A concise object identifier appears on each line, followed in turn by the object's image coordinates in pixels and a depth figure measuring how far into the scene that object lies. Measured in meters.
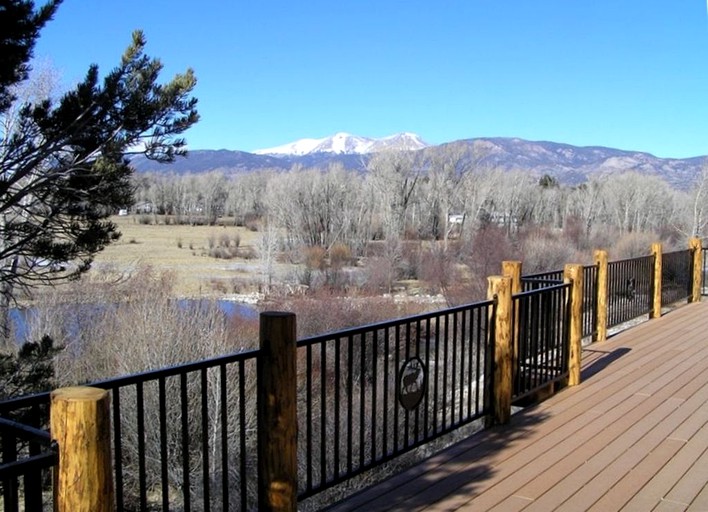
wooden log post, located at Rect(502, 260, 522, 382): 4.92
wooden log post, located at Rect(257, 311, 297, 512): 2.95
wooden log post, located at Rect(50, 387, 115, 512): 1.75
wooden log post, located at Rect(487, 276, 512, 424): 4.68
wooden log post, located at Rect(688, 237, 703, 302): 11.53
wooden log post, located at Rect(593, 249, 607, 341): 8.12
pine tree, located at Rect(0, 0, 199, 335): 9.19
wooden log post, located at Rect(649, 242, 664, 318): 9.83
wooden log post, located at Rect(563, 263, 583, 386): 5.91
